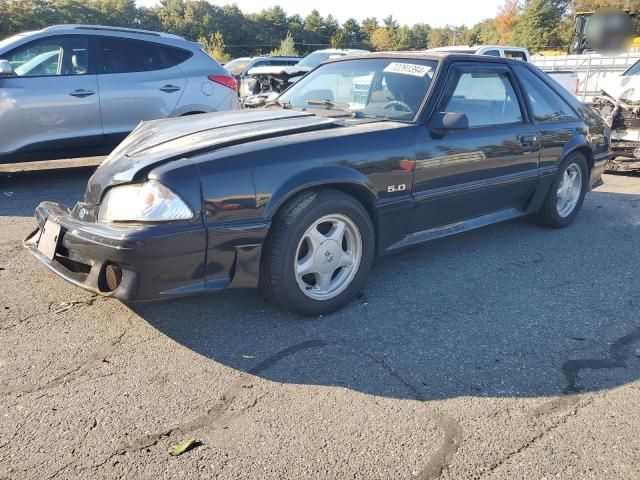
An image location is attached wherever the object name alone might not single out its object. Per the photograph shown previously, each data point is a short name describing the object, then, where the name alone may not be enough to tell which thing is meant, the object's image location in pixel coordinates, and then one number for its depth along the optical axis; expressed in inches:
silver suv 233.6
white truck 388.8
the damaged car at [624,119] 295.7
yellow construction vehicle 608.4
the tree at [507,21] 2613.9
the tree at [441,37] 3425.9
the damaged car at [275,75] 488.4
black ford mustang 106.5
